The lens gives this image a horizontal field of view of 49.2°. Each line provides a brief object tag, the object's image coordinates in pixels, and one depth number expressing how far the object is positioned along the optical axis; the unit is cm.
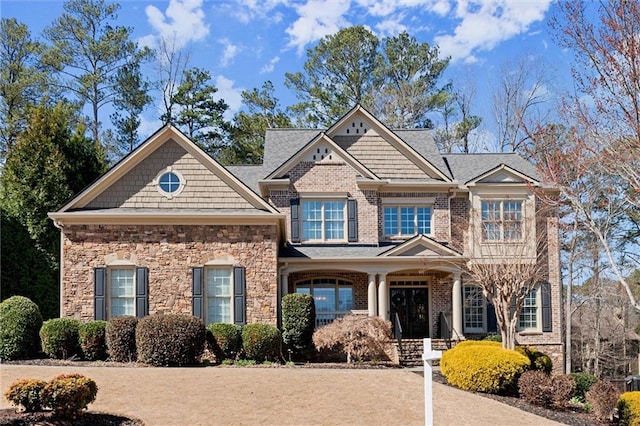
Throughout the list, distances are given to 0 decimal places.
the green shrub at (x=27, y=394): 1116
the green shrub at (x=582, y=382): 1953
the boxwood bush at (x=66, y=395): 1106
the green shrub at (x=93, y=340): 1805
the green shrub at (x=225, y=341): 1858
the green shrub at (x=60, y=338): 1795
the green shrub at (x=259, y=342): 1850
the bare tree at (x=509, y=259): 1864
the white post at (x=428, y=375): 846
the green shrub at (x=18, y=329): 1780
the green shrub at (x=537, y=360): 1824
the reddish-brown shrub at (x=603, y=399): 1530
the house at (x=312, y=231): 1975
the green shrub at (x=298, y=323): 1945
